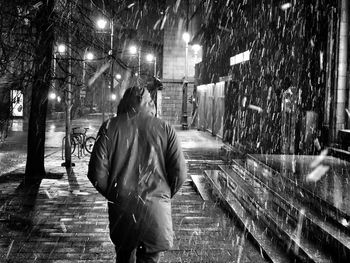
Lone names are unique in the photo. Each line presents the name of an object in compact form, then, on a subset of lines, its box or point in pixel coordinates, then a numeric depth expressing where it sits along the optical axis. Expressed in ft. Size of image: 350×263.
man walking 12.03
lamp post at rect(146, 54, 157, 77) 167.12
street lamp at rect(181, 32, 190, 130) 114.83
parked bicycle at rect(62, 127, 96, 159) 57.36
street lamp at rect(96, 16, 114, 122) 35.84
